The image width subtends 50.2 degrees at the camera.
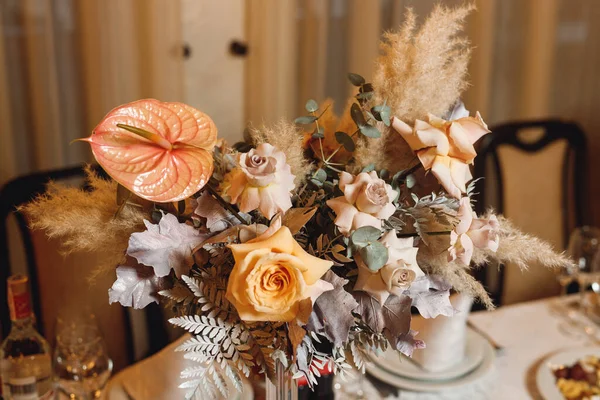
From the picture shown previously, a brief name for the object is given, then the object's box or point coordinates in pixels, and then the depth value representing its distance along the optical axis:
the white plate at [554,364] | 1.07
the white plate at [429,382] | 1.06
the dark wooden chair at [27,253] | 1.29
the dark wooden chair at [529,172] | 1.74
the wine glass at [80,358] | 1.02
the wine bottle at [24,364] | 0.97
